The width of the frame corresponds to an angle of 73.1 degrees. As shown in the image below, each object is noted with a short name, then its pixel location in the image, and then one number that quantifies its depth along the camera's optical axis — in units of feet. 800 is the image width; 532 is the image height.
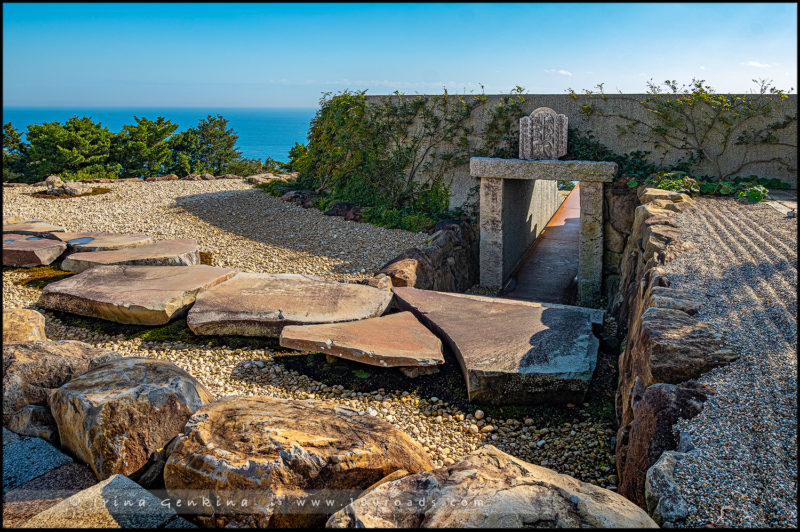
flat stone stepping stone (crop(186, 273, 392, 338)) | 18.11
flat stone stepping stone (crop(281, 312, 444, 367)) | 15.81
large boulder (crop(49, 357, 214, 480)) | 11.07
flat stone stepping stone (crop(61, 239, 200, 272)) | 23.21
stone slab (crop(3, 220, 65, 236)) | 26.96
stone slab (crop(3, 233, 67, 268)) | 24.17
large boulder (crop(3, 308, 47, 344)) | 16.25
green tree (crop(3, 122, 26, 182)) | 59.35
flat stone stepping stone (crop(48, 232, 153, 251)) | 25.03
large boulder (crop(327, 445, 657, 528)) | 7.68
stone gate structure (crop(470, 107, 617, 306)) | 27.89
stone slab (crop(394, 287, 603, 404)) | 14.89
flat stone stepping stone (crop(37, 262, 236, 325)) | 18.89
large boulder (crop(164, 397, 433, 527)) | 9.22
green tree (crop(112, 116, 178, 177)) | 57.93
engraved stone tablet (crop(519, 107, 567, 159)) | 28.43
